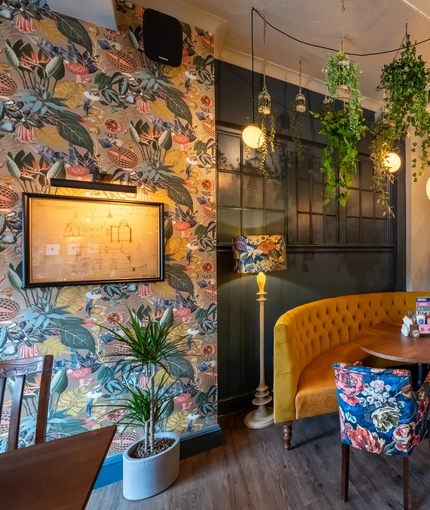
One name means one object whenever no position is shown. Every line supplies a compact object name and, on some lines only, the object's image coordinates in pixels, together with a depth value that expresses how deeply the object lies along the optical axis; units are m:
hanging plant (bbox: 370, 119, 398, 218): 2.54
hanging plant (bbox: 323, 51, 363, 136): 1.99
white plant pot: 1.55
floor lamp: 2.09
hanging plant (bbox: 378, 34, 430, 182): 2.09
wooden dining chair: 1.11
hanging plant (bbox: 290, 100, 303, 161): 2.72
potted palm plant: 1.56
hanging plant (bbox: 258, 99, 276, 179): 2.32
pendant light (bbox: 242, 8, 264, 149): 2.29
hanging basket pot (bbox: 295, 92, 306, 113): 2.34
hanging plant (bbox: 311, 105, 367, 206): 2.22
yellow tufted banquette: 1.95
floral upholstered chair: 1.33
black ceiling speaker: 1.74
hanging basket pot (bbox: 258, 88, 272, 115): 2.17
